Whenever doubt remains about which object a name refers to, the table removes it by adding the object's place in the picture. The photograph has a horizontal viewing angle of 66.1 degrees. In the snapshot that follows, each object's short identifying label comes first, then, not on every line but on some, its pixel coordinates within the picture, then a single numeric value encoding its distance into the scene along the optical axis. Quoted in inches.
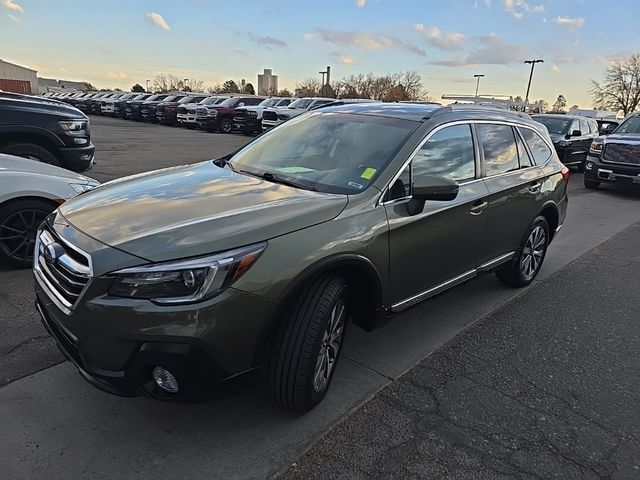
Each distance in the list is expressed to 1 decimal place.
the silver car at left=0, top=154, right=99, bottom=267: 175.5
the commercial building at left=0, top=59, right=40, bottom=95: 2360.7
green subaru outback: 85.4
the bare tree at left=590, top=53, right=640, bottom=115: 2007.9
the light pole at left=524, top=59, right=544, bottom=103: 2143.2
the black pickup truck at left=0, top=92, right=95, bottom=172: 254.4
